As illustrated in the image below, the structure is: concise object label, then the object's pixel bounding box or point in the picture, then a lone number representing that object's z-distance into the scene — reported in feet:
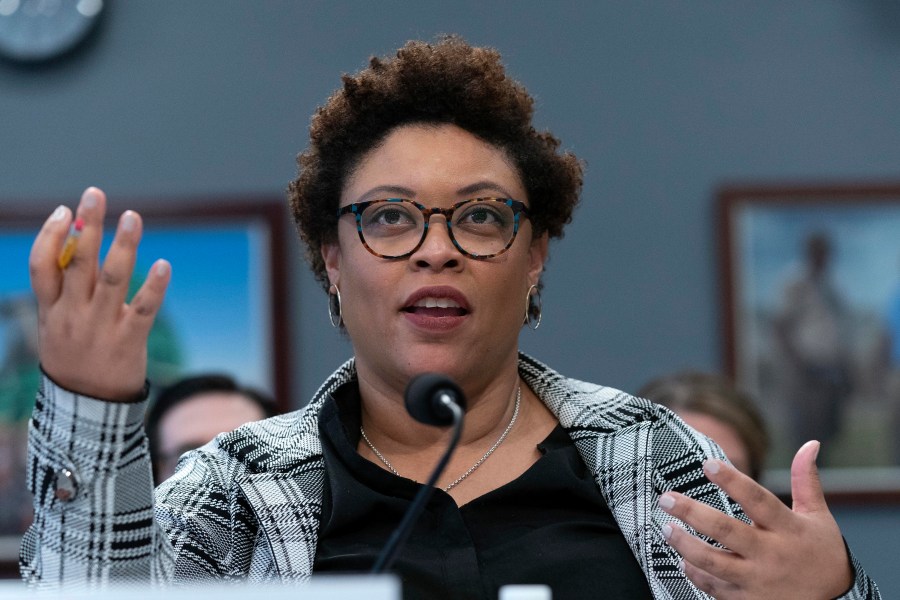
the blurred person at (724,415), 17.51
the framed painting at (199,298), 21.86
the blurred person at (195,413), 17.94
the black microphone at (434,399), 9.12
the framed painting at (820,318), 22.39
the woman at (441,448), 9.24
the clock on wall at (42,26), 21.68
